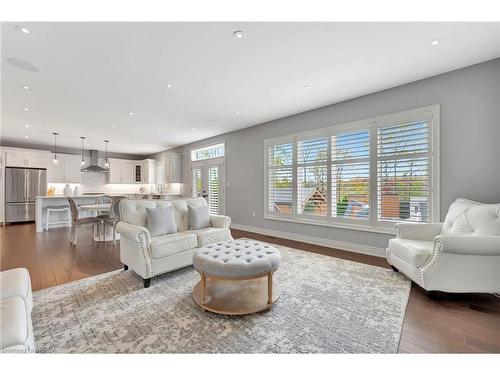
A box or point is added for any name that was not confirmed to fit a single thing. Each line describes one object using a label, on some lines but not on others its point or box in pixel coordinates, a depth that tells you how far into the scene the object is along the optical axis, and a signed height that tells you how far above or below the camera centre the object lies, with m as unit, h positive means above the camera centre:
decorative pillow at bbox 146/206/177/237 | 2.80 -0.48
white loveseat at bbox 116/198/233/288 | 2.42 -0.68
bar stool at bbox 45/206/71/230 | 5.78 -0.78
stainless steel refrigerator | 6.34 -0.14
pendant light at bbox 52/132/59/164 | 6.03 +1.36
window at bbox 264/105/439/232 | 3.07 +0.23
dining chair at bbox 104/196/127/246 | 3.98 -0.57
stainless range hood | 8.02 +1.04
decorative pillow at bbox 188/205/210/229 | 3.28 -0.49
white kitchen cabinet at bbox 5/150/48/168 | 6.45 +0.87
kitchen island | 5.50 -0.50
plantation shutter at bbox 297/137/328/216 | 4.11 +0.19
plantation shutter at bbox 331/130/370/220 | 3.60 +0.20
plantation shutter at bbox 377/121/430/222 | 3.06 +0.22
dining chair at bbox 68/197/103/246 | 4.08 -0.67
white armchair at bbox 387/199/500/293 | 1.97 -0.70
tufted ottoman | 1.84 -0.79
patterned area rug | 1.48 -1.12
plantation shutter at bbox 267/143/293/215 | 4.66 +0.17
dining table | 4.27 -1.01
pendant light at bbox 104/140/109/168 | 7.94 +0.88
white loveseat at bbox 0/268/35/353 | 0.94 -0.66
